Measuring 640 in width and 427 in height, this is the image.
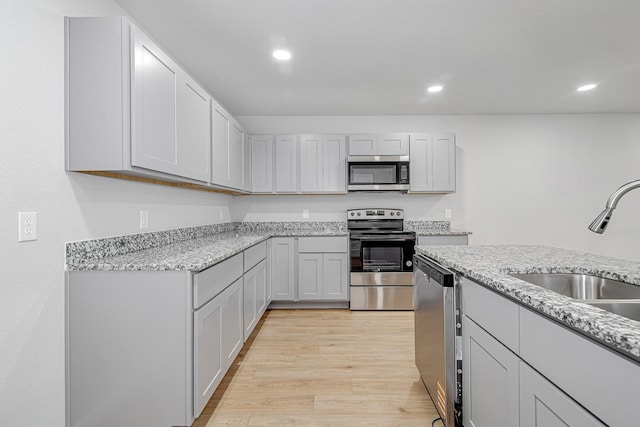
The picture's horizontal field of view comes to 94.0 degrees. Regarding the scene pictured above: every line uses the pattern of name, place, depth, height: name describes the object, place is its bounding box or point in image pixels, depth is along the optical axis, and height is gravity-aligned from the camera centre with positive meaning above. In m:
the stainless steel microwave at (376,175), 3.74 +0.50
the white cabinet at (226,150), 2.63 +0.65
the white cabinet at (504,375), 0.87 -0.57
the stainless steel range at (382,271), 3.52 -0.67
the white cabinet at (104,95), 1.50 +0.61
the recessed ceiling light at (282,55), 2.43 +1.34
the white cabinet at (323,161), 3.81 +0.69
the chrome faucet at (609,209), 1.07 +0.02
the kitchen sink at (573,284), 1.34 -0.32
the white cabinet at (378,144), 3.76 +0.89
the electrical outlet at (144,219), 2.12 -0.02
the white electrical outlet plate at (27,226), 1.30 -0.04
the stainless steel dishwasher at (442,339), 1.49 -0.67
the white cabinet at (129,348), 1.50 -0.66
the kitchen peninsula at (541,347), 0.70 -0.40
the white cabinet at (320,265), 3.60 -0.61
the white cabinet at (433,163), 3.77 +0.66
